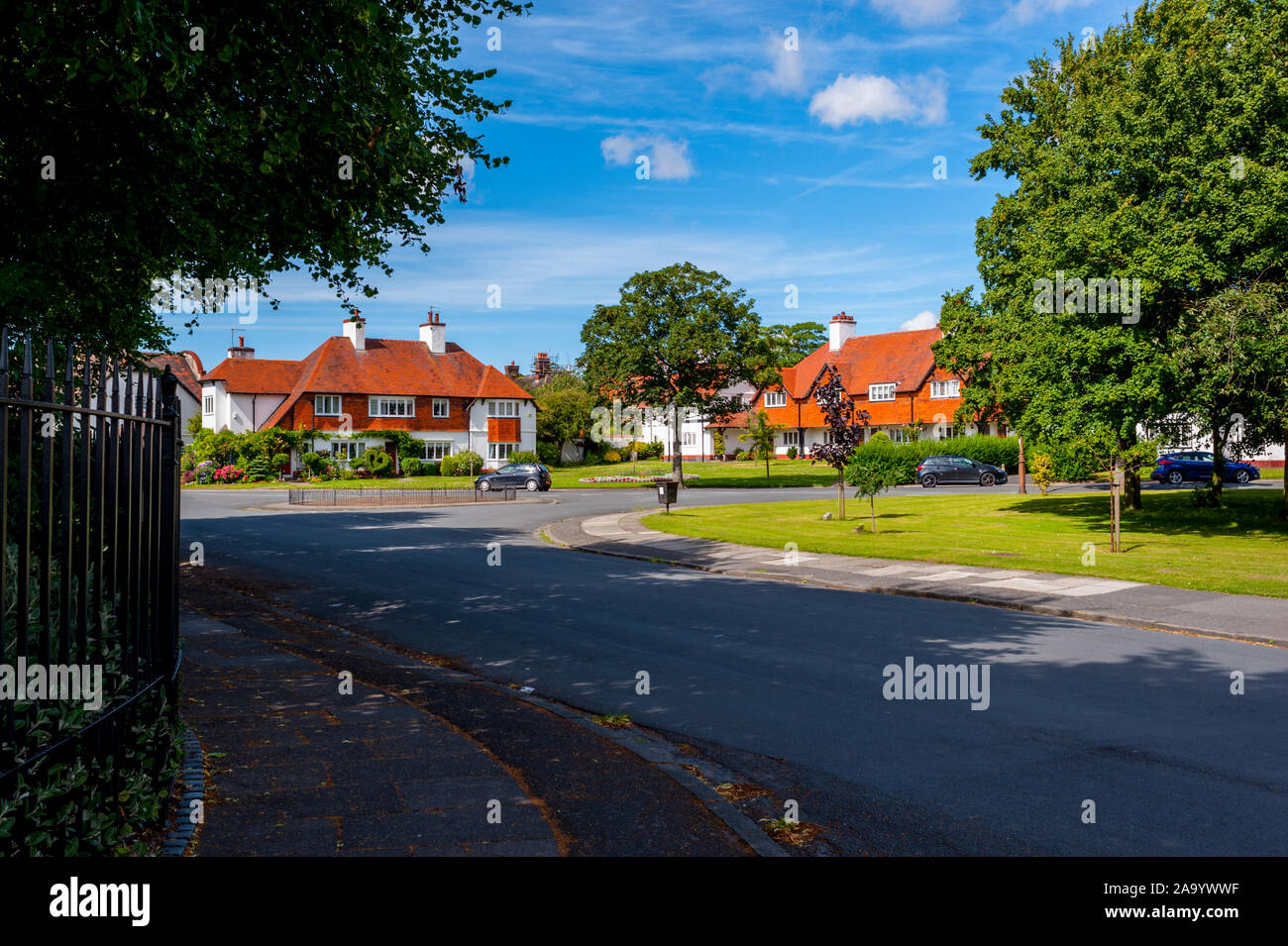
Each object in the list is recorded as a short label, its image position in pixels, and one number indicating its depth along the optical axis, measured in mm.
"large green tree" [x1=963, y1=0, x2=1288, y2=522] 18297
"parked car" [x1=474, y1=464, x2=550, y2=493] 44969
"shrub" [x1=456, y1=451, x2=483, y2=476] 62206
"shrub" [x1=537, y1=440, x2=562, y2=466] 73469
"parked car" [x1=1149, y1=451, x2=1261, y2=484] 45406
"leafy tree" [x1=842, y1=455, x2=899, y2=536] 23578
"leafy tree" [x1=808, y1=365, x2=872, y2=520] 26594
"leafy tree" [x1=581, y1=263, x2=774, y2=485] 47656
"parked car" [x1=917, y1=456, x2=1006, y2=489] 49375
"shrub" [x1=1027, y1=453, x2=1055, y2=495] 37250
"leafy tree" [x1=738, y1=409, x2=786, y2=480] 52406
